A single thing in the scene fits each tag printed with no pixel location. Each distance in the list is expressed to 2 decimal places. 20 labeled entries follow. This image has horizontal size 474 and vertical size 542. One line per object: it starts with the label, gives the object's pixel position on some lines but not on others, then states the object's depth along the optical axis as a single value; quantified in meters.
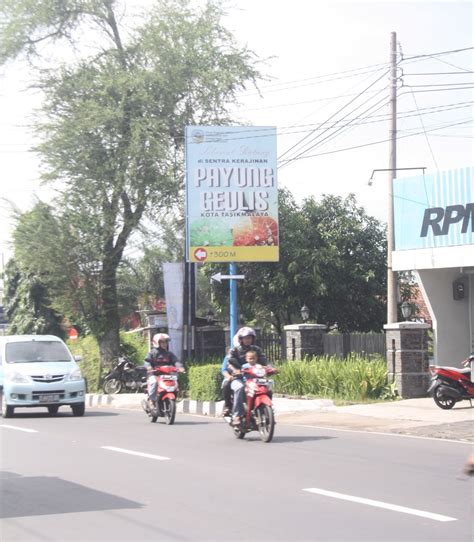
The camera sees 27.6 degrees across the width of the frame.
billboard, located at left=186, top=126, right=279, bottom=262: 23.61
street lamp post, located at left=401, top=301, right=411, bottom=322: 29.81
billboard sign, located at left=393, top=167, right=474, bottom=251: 20.42
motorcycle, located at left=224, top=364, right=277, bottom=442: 13.91
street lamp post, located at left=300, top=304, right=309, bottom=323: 29.06
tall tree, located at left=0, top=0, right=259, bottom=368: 28.39
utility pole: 28.42
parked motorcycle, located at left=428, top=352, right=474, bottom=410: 17.98
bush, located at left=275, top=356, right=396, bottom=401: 20.62
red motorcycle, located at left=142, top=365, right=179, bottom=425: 17.52
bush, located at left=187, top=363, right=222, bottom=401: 21.92
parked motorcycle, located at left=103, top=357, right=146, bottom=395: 28.29
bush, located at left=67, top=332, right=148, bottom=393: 30.76
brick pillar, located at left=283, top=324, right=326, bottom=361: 23.56
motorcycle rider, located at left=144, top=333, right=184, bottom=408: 17.81
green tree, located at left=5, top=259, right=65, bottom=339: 44.59
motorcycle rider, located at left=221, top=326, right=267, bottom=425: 14.33
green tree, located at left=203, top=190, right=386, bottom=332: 31.42
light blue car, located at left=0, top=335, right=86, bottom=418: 19.56
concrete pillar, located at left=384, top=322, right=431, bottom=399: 20.19
